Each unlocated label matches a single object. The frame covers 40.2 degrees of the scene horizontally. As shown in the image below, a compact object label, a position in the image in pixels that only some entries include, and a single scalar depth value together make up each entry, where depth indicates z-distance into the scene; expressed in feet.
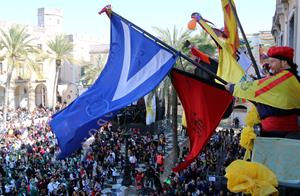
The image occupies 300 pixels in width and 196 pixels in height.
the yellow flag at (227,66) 20.74
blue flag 17.85
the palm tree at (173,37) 92.43
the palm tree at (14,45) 116.17
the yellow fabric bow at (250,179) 9.89
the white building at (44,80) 157.89
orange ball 25.14
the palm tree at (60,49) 142.72
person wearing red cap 13.82
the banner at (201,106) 18.13
